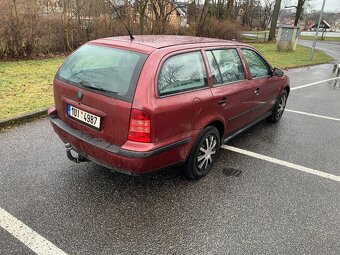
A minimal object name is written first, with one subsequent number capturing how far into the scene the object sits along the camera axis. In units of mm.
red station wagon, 2836
